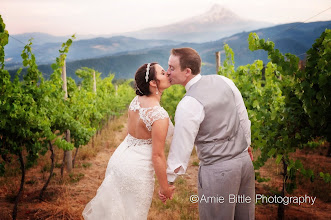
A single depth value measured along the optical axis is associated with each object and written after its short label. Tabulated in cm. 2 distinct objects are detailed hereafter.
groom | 222
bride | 256
